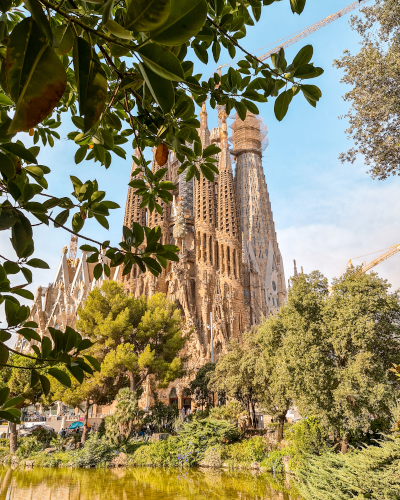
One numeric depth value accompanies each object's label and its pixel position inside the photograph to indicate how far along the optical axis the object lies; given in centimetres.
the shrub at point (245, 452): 1206
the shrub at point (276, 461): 1116
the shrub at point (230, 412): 1400
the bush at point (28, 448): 1449
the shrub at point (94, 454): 1319
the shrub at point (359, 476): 541
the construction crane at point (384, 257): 4362
